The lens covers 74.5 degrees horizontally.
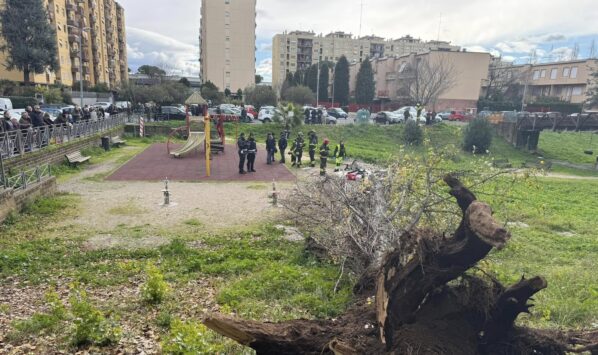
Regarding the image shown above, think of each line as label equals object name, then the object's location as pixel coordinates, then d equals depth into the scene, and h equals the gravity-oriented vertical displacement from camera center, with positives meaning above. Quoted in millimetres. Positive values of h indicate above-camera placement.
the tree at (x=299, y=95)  47156 +711
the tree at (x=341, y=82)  58219 +3022
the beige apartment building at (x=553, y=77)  59950 +5207
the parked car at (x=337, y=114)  41878 -1217
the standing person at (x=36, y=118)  16272 -1094
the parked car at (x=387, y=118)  38125 -1311
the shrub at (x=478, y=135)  28484 -1988
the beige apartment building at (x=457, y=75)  52541 +4320
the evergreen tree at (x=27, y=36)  37062 +5177
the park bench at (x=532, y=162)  27566 -3620
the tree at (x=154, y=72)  58781 +3850
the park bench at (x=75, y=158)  16725 -2825
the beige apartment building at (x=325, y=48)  96312 +13725
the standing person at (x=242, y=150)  16552 -2134
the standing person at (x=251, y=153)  16688 -2262
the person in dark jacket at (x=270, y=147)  19031 -2279
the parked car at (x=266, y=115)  34322 -1325
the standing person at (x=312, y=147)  19500 -2214
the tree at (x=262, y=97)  41688 +270
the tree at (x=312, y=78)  62688 +3734
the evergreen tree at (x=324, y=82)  61153 +3061
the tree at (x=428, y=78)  43625 +3234
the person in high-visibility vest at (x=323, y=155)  17297 -2316
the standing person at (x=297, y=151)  18484 -2329
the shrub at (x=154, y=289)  5750 -2787
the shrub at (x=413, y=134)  28911 -2069
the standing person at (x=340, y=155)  17672 -2351
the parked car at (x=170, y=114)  33875 -1492
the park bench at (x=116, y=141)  23933 -2861
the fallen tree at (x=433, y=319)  3559 -2022
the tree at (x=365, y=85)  57469 +2718
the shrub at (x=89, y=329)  4566 -2711
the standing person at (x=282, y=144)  19766 -2155
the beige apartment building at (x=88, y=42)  46400 +7487
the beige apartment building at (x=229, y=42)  73562 +10504
